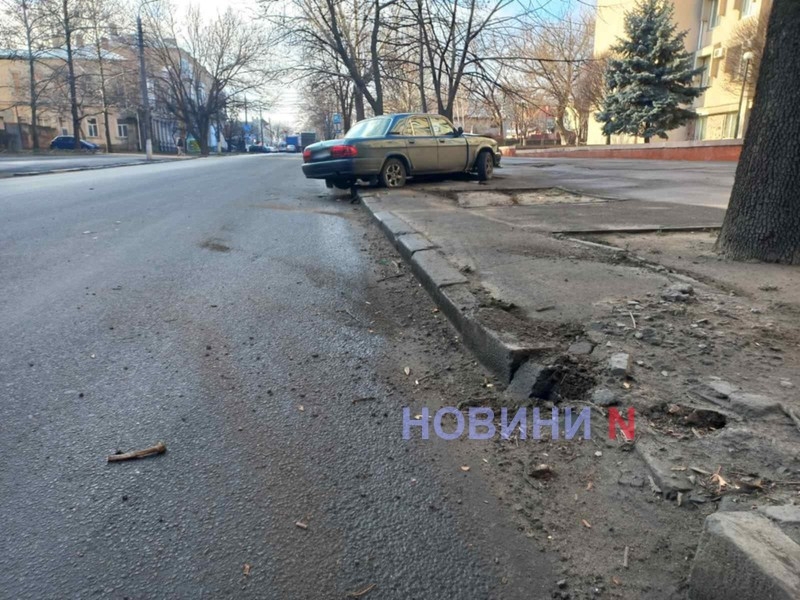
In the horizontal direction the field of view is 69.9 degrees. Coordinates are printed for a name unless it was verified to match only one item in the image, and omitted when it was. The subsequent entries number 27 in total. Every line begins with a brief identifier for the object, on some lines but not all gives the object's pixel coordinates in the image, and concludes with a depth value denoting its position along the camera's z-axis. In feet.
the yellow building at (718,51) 95.04
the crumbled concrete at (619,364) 9.11
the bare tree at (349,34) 69.92
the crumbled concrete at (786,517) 5.32
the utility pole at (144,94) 99.24
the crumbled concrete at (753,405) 7.79
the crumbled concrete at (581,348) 9.98
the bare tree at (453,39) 66.54
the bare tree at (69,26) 133.28
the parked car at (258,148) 268.15
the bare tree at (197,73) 167.32
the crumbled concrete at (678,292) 12.60
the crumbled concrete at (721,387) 8.32
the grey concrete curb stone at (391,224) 21.97
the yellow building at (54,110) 155.33
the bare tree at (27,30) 128.67
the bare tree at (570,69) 126.93
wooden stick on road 7.52
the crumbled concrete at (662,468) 6.59
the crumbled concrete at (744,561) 4.65
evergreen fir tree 95.76
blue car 163.63
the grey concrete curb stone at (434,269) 14.35
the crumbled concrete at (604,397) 8.47
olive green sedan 37.24
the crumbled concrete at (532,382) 9.20
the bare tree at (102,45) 137.80
